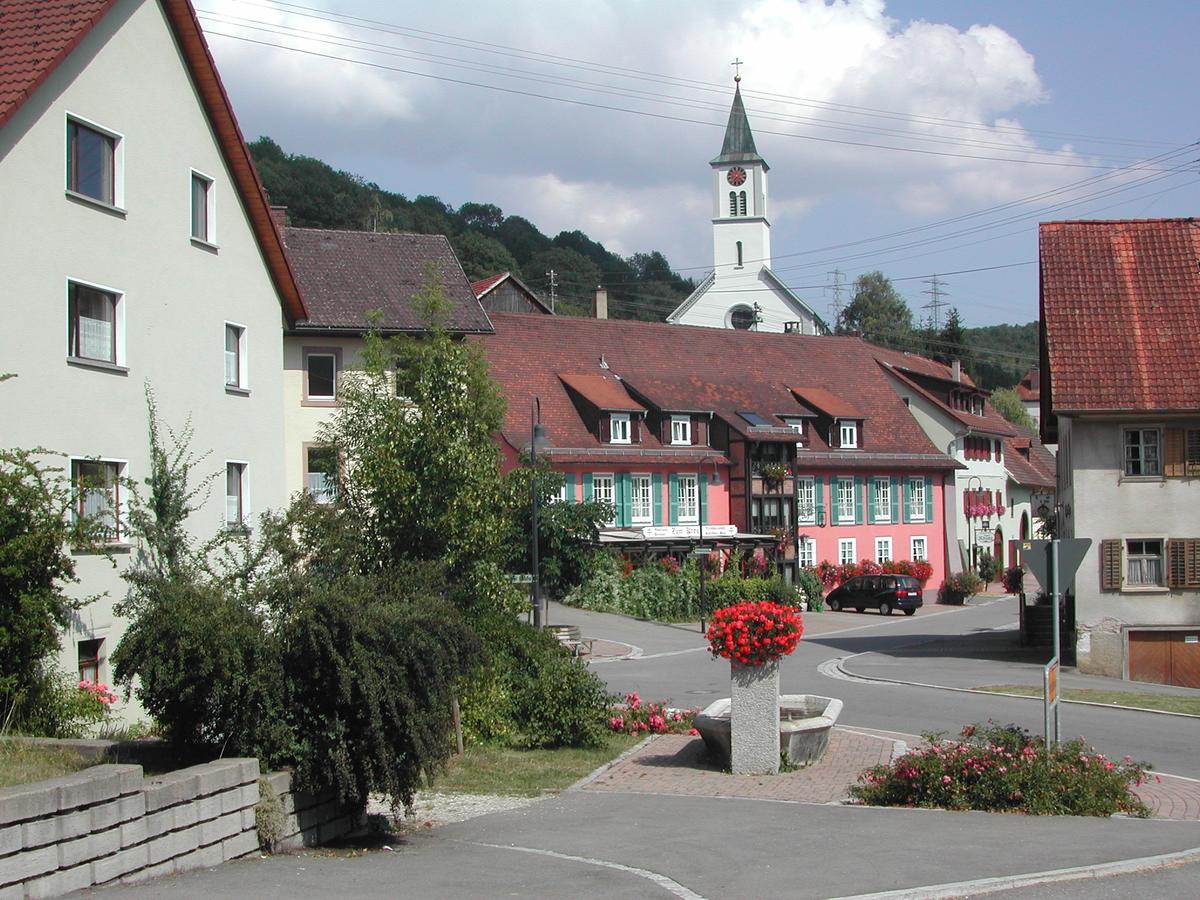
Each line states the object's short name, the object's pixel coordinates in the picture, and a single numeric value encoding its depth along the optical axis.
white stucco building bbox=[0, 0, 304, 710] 18.48
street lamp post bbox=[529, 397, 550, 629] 27.19
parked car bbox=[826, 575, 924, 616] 52.78
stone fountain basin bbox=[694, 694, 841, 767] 15.94
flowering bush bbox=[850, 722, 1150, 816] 13.11
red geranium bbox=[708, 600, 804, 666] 15.02
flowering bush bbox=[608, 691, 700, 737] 18.94
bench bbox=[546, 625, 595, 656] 33.28
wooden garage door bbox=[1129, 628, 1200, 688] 32.28
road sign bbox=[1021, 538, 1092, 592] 14.15
